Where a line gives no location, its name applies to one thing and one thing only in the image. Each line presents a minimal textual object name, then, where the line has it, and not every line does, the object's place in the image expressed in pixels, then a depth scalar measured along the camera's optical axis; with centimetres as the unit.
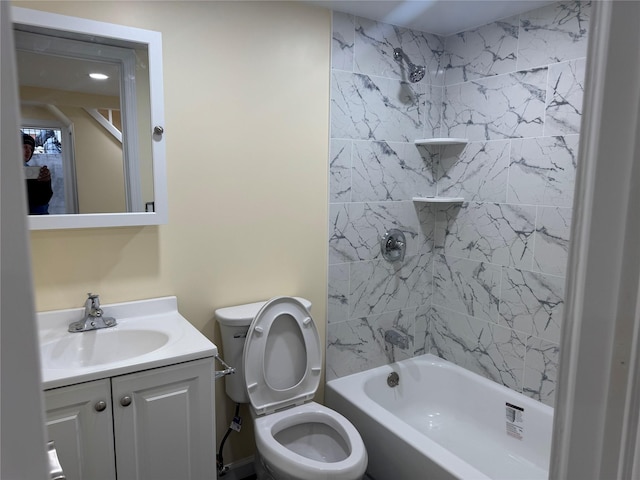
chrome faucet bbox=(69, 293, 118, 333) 179
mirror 163
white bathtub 200
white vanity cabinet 143
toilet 203
